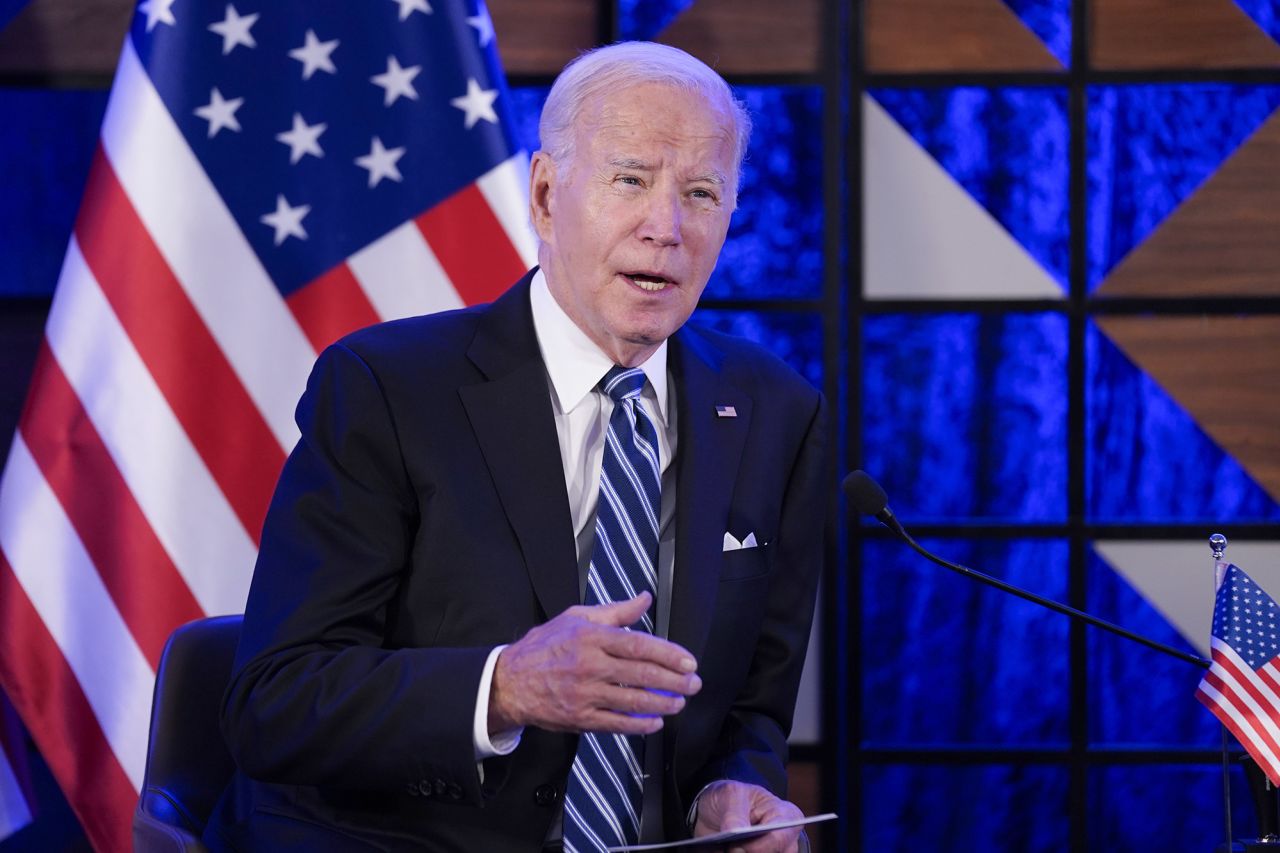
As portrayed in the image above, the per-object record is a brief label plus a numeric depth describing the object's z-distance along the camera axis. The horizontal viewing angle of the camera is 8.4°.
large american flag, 7.07
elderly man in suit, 6.49
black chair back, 6.66
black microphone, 6.57
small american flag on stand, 6.55
